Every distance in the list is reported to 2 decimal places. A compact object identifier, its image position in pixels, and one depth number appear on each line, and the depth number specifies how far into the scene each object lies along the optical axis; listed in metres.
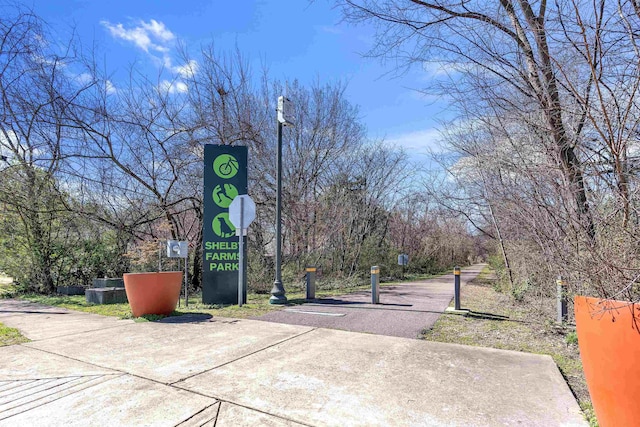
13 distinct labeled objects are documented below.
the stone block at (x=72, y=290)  11.93
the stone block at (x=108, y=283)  10.87
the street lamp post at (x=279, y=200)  8.96
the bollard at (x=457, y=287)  7.84
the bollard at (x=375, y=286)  8.87
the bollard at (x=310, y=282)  9.85
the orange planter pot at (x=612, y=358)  2.24
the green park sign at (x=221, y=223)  8.85
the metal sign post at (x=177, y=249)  8.08
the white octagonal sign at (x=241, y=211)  8.62
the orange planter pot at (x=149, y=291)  7.08
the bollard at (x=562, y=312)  6.11
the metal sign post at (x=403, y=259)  12.42
